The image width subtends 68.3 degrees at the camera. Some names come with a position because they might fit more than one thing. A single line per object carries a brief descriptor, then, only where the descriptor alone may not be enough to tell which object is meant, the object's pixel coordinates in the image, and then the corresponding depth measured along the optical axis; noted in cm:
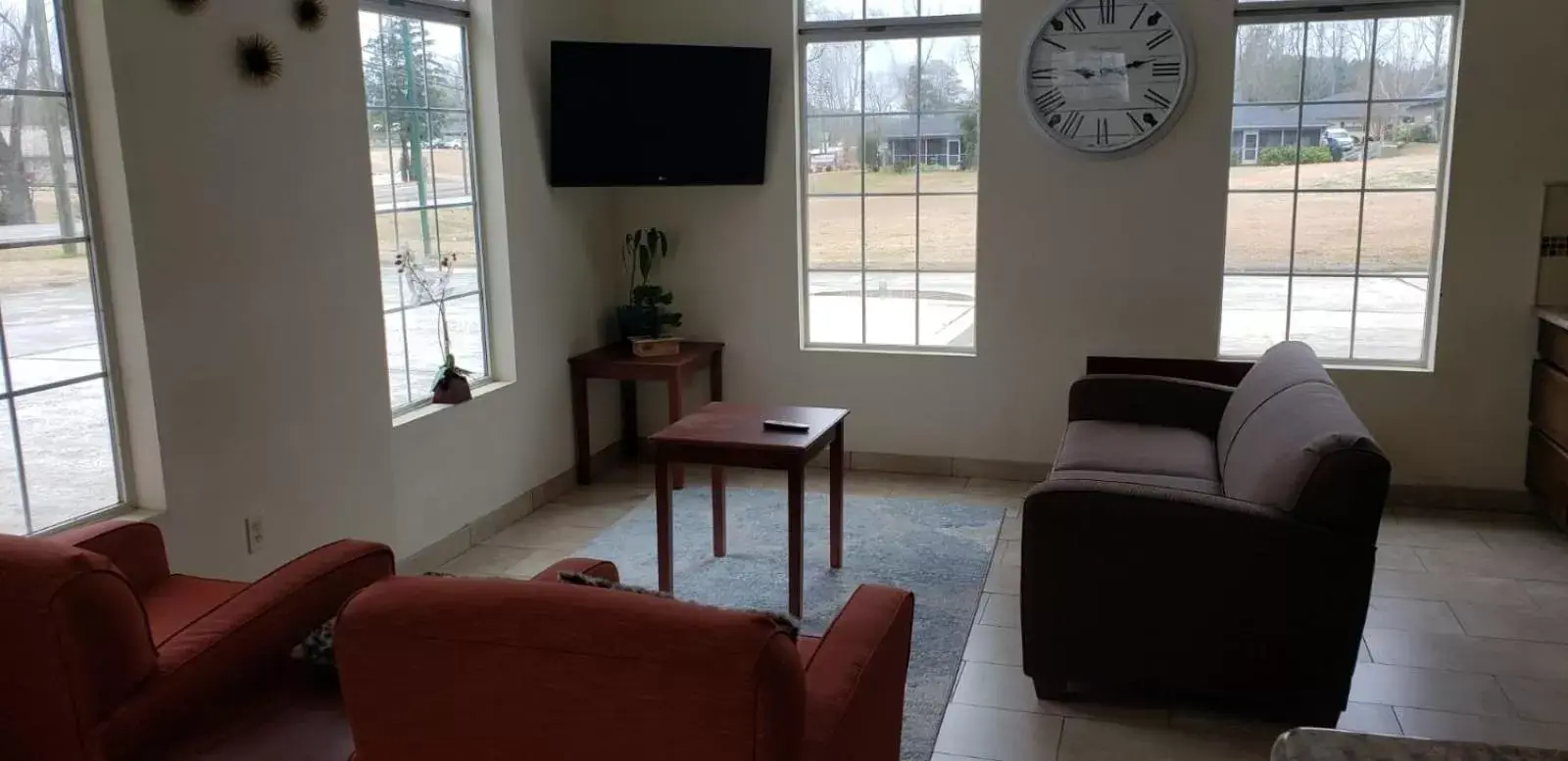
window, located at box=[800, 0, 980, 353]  498
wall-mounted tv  478
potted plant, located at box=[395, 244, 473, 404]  411
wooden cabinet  418
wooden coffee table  352
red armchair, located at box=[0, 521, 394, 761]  177
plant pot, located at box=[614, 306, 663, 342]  521
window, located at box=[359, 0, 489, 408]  395
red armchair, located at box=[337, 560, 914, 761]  144
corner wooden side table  489
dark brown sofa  276
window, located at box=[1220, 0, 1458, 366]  449
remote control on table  371
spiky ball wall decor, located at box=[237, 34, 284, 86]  311
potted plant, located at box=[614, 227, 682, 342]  520
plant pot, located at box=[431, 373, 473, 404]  416
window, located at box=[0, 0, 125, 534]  267
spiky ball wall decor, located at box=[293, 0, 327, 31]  331
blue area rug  348
